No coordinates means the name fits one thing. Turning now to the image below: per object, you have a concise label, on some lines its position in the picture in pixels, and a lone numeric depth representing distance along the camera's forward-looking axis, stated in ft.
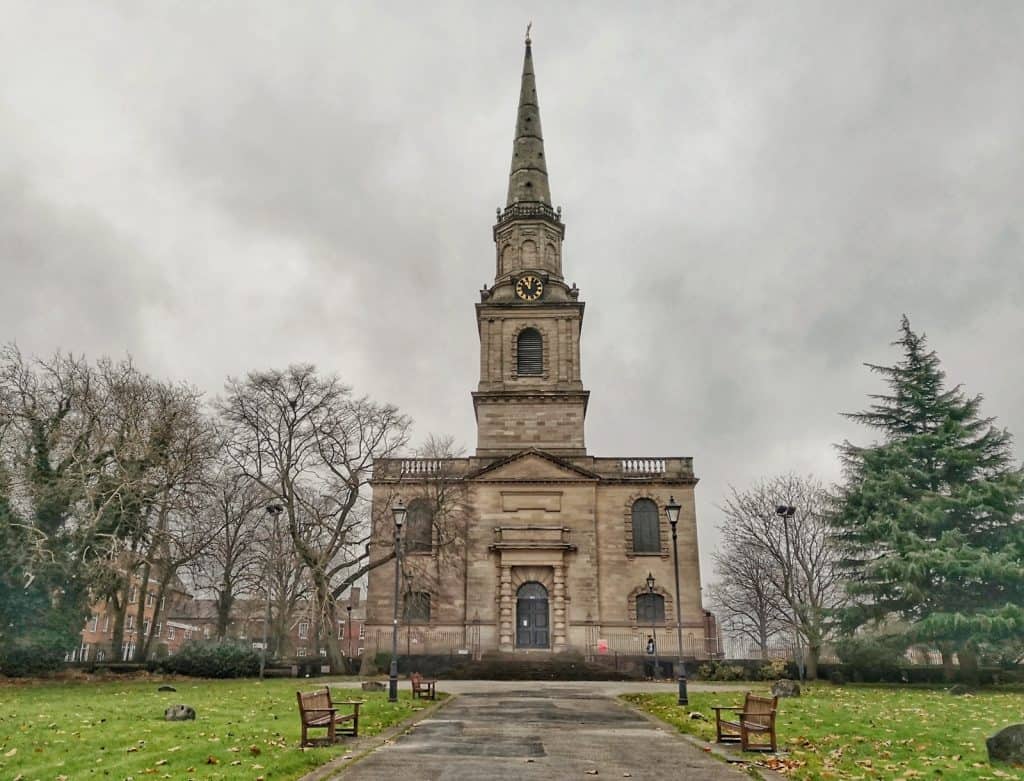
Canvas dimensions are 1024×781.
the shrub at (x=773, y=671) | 104.68
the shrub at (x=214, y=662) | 102.06
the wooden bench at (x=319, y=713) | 40.57
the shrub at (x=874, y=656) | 96.48
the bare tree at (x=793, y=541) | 147.43
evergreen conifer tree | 92.89
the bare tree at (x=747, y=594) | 168.04
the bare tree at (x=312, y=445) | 115.65
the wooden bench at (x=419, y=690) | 69.72
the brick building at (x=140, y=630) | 133.18
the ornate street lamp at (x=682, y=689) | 67.72
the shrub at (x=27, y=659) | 90.22
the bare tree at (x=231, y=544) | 119.65
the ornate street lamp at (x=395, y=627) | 66.23
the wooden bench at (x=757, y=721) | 40.91
